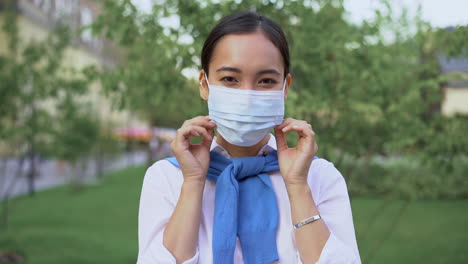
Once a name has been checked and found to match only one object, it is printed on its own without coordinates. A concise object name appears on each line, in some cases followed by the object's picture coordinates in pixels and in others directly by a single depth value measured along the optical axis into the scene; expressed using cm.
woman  175
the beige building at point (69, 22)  999
